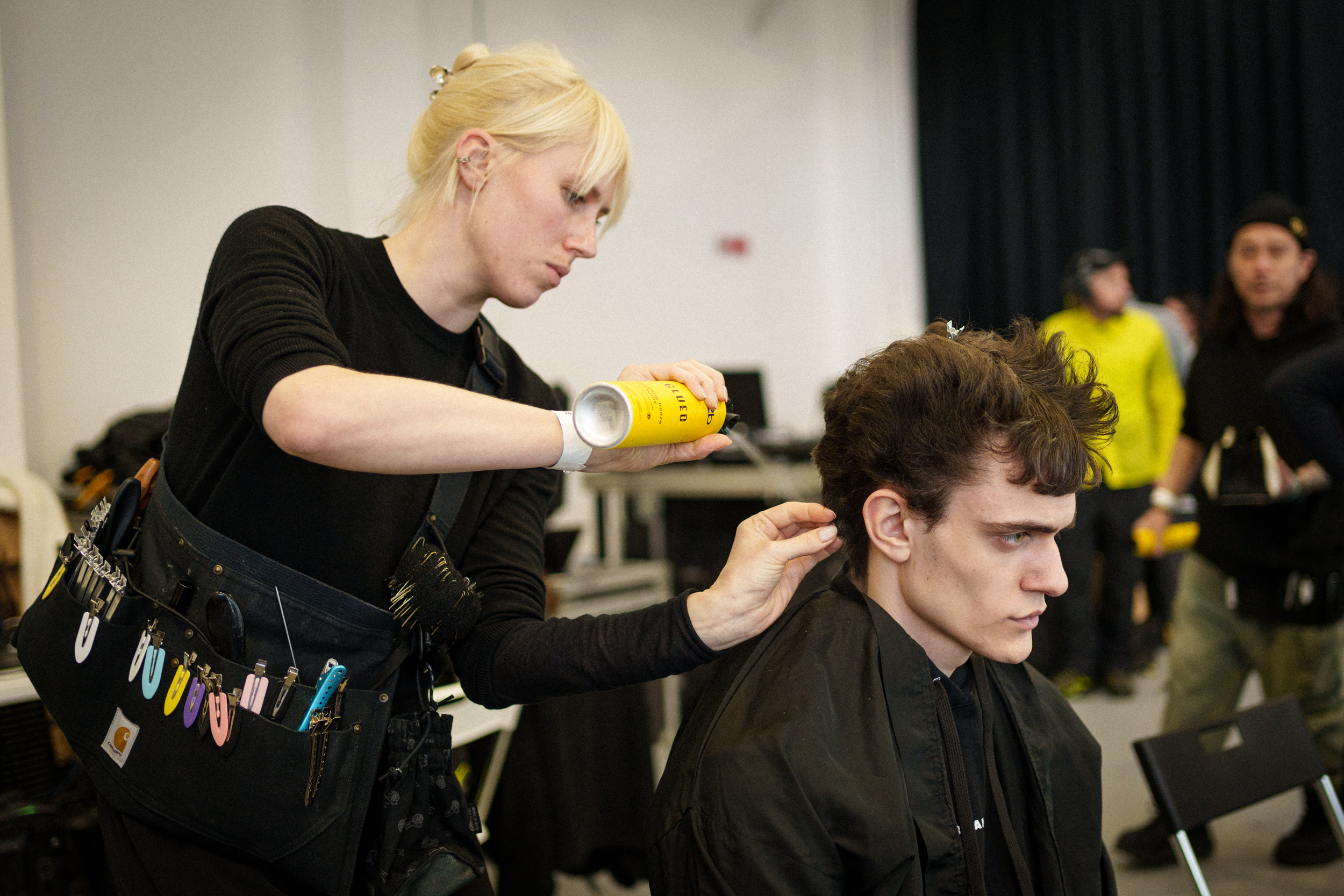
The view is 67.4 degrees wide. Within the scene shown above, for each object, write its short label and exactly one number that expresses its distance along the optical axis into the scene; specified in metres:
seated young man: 1.04
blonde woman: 1.02
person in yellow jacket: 4.01
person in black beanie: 2.40
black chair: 1.55
